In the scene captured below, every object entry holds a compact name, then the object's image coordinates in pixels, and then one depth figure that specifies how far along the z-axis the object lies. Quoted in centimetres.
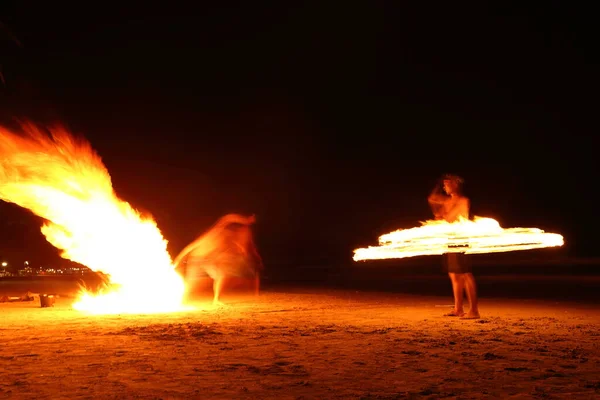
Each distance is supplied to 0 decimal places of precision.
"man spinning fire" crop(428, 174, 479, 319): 1038
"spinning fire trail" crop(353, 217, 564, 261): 1104
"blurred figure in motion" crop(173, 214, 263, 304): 1440
